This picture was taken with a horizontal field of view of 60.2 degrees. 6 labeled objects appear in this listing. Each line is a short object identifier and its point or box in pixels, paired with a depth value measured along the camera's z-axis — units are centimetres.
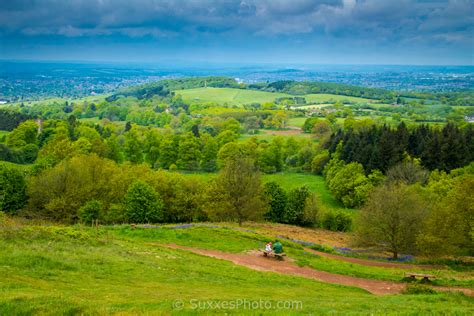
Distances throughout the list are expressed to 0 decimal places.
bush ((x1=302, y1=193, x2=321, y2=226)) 5791
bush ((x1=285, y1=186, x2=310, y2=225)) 5938
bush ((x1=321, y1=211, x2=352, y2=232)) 5788
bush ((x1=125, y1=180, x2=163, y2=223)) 4678
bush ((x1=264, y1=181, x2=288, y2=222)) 5897
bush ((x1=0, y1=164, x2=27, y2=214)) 4944
